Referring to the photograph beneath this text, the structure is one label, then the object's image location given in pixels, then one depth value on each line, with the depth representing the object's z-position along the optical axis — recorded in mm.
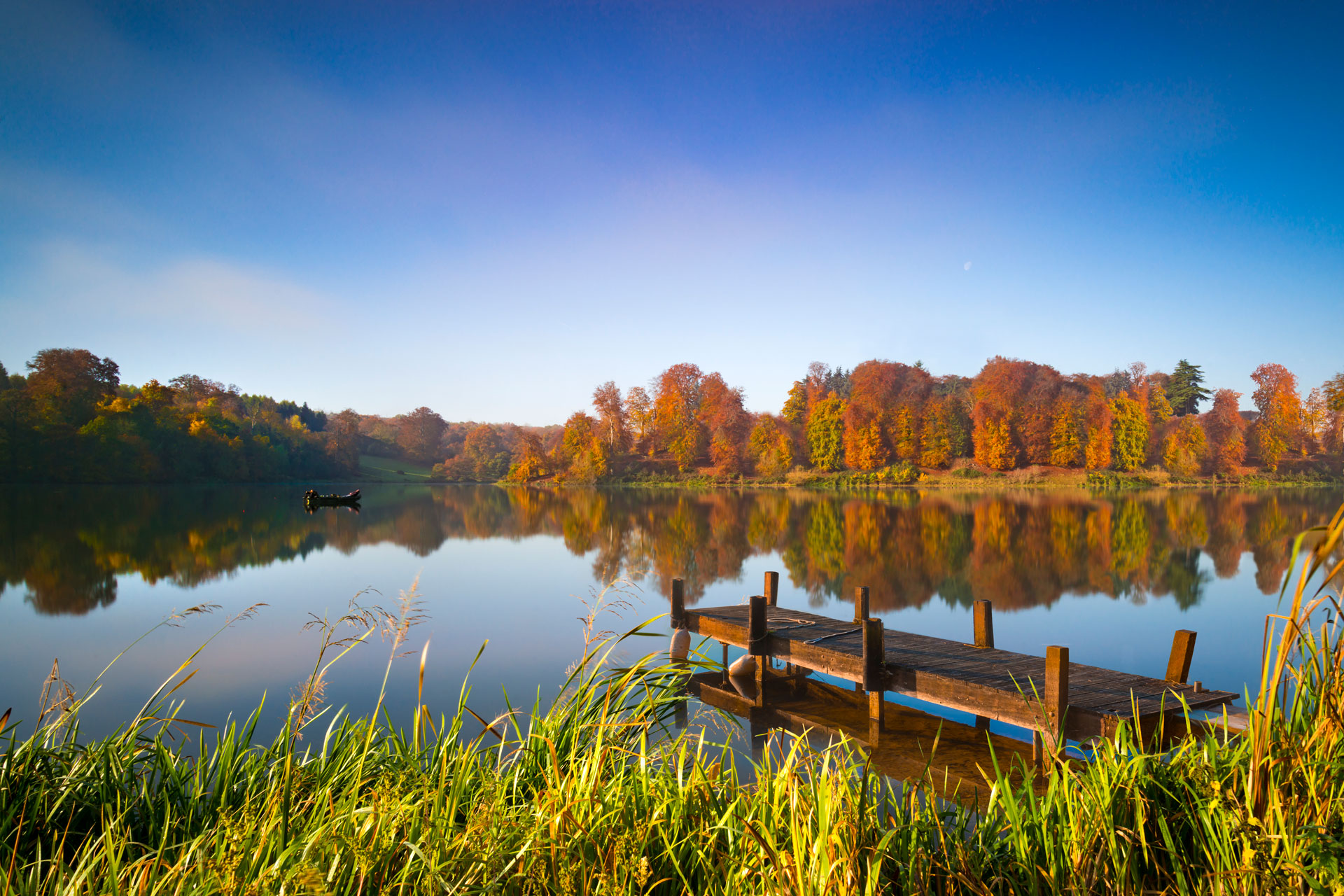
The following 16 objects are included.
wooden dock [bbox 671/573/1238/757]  5613
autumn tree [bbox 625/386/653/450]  65938
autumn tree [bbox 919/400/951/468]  58375
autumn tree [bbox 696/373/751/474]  62562
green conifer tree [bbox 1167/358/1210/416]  60812
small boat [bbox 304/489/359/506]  39688
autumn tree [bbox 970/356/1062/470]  55969
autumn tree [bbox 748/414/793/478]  60281
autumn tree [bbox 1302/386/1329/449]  54906
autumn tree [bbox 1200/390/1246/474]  55844
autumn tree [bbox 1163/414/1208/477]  55125
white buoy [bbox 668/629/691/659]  9453
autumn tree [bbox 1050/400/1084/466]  55219
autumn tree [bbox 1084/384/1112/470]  54500
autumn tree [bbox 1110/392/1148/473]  54969
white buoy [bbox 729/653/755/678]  9055
